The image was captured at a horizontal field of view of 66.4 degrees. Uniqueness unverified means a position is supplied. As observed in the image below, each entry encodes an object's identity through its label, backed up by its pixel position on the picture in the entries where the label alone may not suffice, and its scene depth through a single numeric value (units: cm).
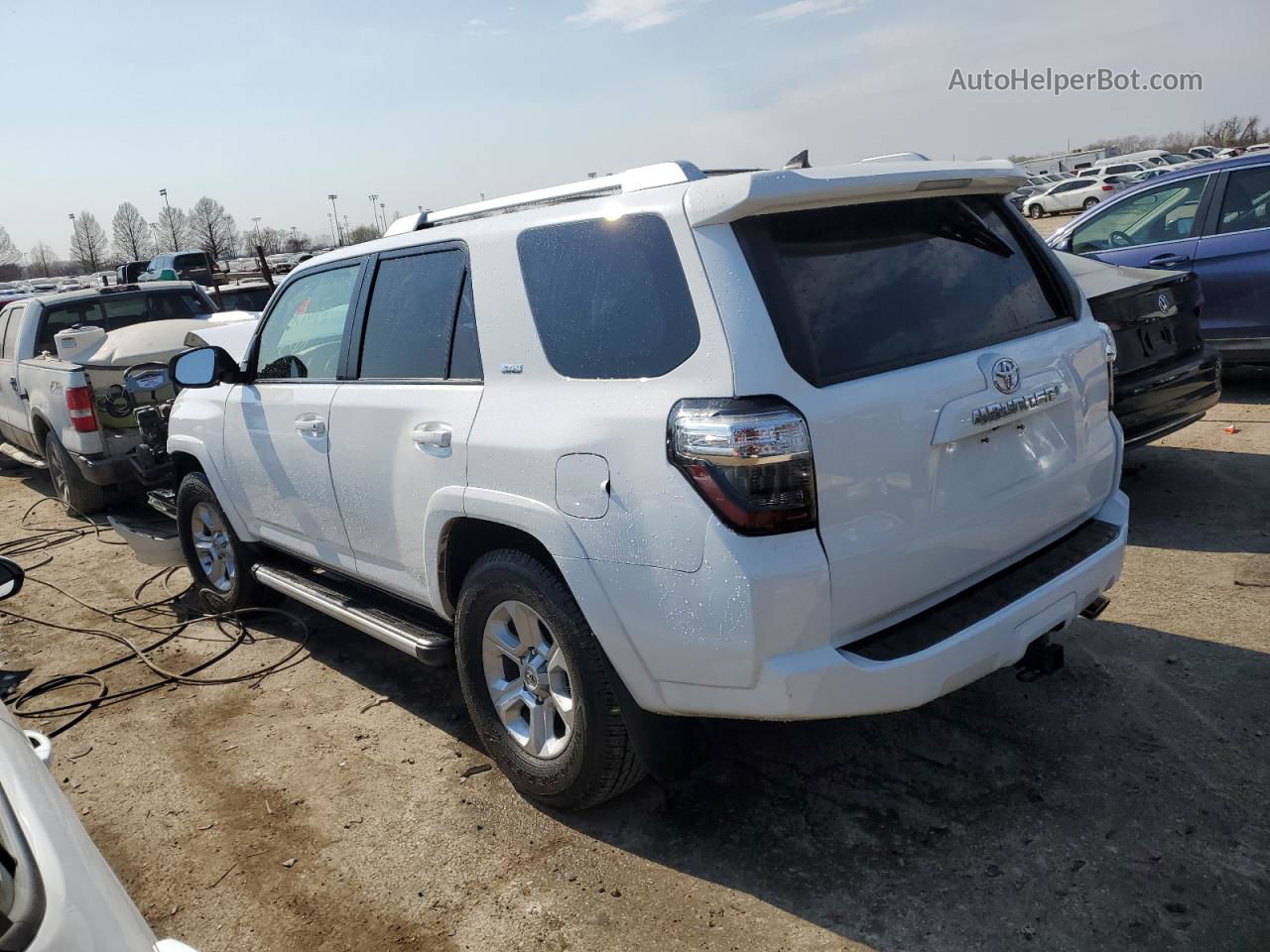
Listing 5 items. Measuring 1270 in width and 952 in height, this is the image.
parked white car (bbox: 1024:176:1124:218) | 3928
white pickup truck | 746
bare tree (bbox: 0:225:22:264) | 10956
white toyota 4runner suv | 246
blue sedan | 708
